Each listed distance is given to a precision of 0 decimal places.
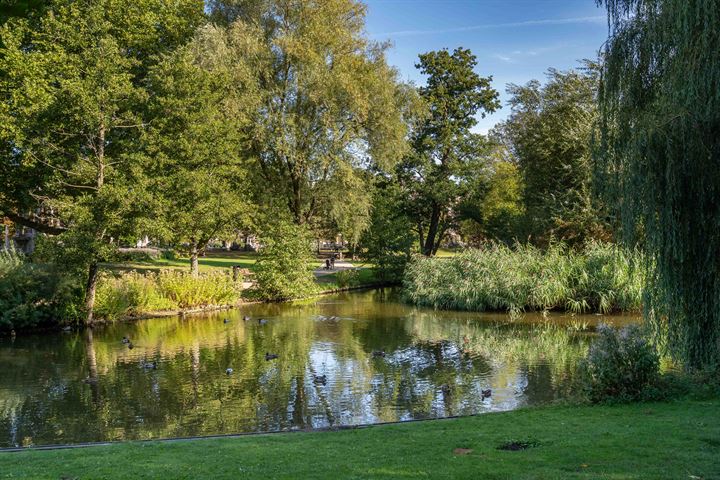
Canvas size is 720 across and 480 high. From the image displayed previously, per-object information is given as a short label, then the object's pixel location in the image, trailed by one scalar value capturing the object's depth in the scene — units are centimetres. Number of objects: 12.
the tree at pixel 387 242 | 3781
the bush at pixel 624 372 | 891
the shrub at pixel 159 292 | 2316
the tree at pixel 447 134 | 4281
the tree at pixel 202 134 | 2473
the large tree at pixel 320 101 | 2981
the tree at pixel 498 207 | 4116
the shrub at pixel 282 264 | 2992
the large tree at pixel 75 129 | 2128
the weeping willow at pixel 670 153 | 838
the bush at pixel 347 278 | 3672
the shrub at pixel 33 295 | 1977
